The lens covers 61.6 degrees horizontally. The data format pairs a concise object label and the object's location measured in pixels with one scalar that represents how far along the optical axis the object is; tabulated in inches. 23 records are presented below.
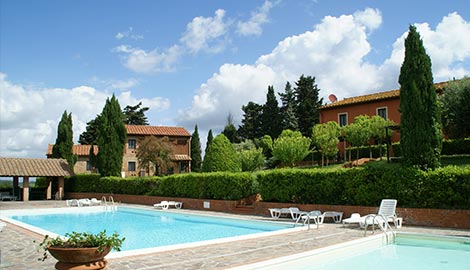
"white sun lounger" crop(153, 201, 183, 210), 892.2
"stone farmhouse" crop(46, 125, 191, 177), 1872.5
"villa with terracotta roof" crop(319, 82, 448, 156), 1326.3
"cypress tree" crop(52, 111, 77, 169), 1523.1
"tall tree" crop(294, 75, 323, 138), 2117.4
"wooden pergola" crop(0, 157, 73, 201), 1241.9
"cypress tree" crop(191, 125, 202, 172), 2006.9
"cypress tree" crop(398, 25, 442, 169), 557.2
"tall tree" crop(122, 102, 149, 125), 2559.1
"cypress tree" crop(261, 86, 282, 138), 2149.4
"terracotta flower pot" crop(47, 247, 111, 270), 237.6
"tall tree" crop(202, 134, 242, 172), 978.7
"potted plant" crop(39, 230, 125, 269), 238.7
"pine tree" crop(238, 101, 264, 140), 2436.5
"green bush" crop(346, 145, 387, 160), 1227.2
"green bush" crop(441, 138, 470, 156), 1022.1
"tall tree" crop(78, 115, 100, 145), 2389.3
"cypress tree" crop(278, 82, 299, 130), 2124.8
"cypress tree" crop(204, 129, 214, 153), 2052.9
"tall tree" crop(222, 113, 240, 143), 2470.5
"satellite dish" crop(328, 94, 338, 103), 1834.8
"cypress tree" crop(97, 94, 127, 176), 1302.9
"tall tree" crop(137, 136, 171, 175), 1464.1
